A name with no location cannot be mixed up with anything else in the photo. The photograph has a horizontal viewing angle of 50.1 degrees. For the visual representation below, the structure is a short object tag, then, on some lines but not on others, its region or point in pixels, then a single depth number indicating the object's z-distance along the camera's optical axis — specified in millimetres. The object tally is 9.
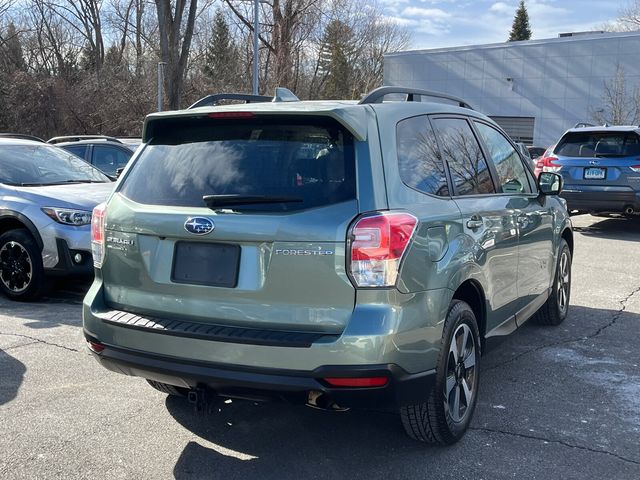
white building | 34219
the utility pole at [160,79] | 23198
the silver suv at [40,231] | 6664
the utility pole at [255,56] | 23328
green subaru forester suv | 3016
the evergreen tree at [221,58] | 40250
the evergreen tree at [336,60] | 40044
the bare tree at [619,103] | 31953
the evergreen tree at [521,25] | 69438
